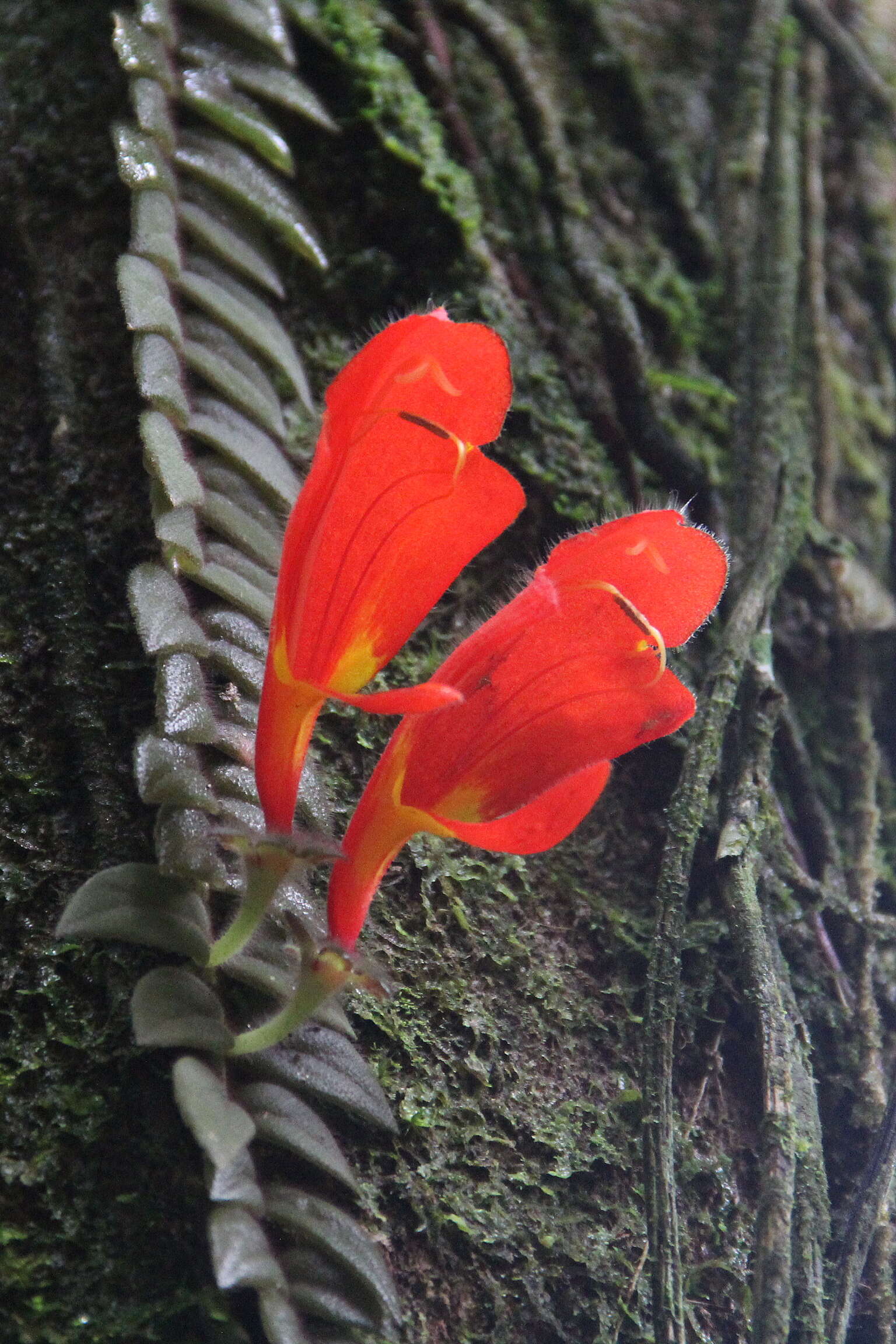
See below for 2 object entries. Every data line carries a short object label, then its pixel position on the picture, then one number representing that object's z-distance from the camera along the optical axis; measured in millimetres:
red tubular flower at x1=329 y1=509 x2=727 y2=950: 920
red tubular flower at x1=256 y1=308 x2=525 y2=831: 914
